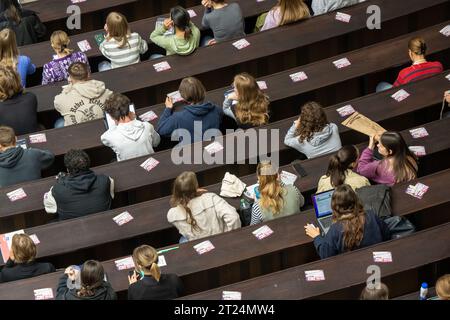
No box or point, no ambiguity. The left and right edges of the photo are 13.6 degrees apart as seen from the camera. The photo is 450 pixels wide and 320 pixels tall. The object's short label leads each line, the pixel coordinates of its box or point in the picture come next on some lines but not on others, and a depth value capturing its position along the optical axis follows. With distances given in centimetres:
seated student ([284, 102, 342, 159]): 1238
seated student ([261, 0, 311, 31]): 1429
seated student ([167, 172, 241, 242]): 1154
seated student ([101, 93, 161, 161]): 1270
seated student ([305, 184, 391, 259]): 1091
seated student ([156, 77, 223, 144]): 1283
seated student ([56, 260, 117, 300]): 1040
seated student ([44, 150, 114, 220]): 1202
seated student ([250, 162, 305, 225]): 1156
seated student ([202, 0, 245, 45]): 1446
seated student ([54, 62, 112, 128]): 1338
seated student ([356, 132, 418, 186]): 1182
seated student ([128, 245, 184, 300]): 1052
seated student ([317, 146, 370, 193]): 1168
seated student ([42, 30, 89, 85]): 1390
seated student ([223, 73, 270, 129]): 1281
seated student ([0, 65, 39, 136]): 1318
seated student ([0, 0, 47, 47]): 1480
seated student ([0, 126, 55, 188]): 1254
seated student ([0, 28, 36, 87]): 1379
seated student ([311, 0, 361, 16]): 1468
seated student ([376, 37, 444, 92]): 1347
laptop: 1140
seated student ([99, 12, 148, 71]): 1392
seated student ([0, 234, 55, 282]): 1114
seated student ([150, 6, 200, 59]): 1388
